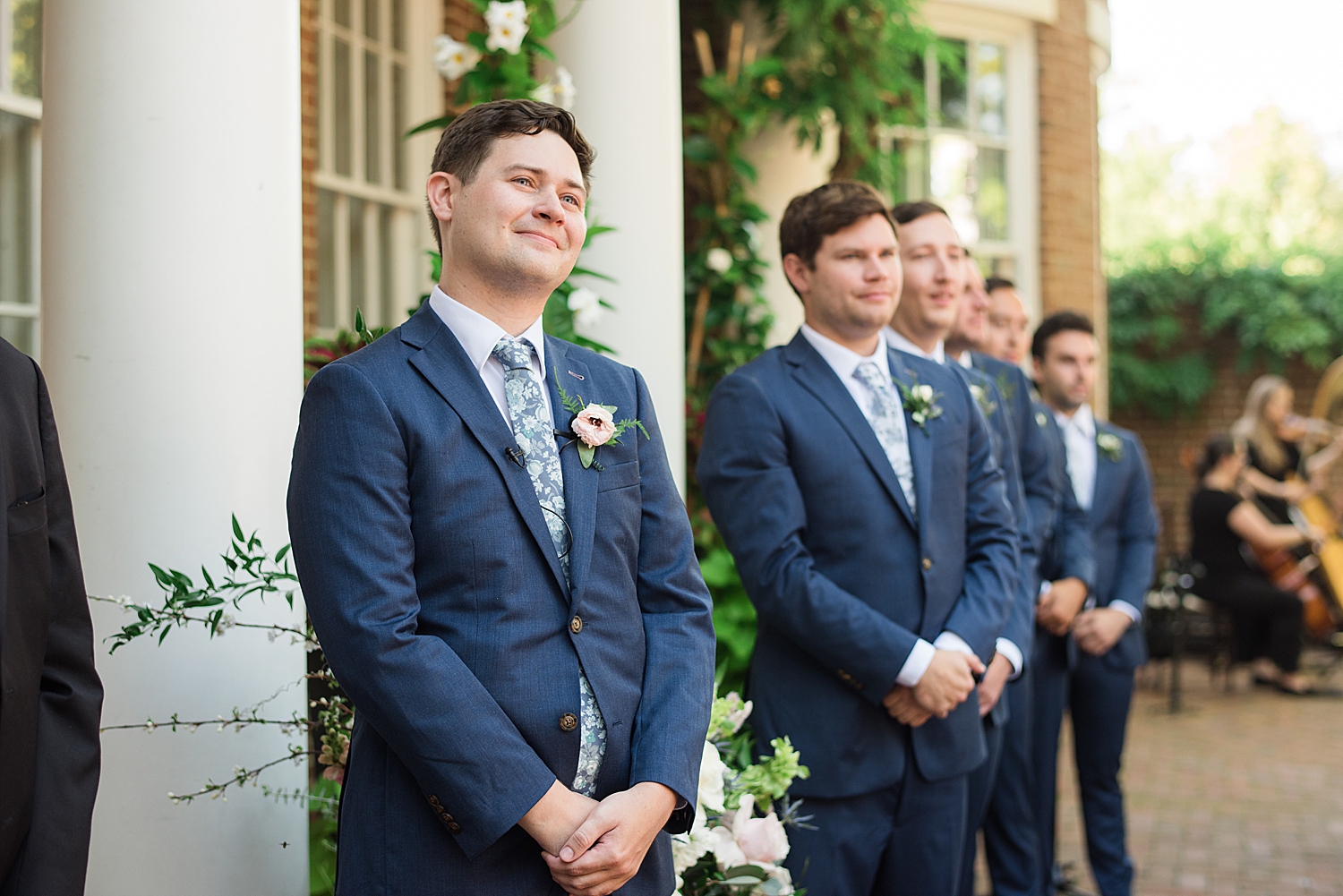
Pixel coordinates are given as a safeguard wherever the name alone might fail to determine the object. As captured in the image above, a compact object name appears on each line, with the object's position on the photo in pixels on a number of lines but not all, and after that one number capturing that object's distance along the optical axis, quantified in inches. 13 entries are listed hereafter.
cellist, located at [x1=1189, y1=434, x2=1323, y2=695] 356.2
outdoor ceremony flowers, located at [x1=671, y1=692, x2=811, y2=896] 101.2
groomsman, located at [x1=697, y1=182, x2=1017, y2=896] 115.1
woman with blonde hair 372.5
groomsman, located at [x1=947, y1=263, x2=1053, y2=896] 166.7
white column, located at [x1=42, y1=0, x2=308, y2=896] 91.6
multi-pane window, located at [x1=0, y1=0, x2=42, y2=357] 164.4
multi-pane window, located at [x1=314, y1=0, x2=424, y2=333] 216.1
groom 70.3
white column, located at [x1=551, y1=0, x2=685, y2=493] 152.4
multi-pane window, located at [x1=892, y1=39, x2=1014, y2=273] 335.6
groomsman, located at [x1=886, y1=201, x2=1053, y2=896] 138.6
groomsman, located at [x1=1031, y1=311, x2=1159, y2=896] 182.9
